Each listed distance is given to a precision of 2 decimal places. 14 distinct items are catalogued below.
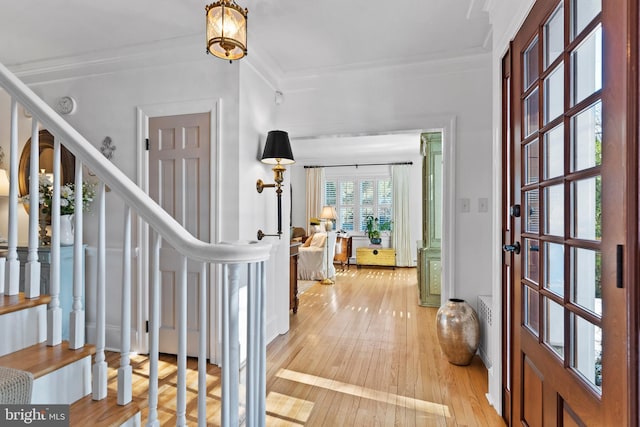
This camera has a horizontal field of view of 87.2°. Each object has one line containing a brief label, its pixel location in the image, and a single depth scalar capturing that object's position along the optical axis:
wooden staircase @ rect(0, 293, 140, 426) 1.10
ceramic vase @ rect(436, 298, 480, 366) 2.52
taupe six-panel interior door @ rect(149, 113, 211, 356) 2.64
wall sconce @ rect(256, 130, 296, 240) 2.82
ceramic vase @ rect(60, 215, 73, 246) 2.68
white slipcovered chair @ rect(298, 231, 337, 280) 5.79
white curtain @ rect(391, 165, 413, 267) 7.31
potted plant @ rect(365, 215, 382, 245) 7.39
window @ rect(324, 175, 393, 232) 7.70
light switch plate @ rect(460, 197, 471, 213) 2.84
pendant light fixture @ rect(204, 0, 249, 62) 1.56
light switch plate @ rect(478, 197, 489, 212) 2.82
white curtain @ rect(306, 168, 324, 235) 7.96
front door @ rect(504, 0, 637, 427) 0.88
